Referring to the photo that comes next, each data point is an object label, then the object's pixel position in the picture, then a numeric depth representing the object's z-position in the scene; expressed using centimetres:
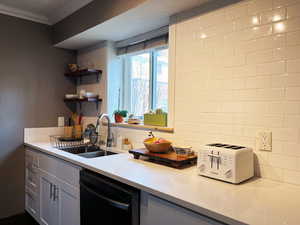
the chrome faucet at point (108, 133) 245
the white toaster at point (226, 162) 125
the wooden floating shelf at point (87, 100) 265
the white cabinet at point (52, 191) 184
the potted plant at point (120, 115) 244
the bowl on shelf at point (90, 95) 267
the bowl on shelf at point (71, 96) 283
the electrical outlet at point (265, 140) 134
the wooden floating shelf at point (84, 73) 263
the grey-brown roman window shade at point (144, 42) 216
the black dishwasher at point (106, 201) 130
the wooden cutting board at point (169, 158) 153
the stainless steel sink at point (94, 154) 221
